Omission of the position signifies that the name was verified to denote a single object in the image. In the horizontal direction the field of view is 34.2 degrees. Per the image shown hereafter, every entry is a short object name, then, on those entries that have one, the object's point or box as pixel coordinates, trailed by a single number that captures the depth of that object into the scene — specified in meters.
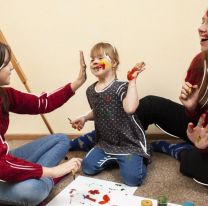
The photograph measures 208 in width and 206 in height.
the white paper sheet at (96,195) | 1.24
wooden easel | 1.56
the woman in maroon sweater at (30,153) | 1.12
